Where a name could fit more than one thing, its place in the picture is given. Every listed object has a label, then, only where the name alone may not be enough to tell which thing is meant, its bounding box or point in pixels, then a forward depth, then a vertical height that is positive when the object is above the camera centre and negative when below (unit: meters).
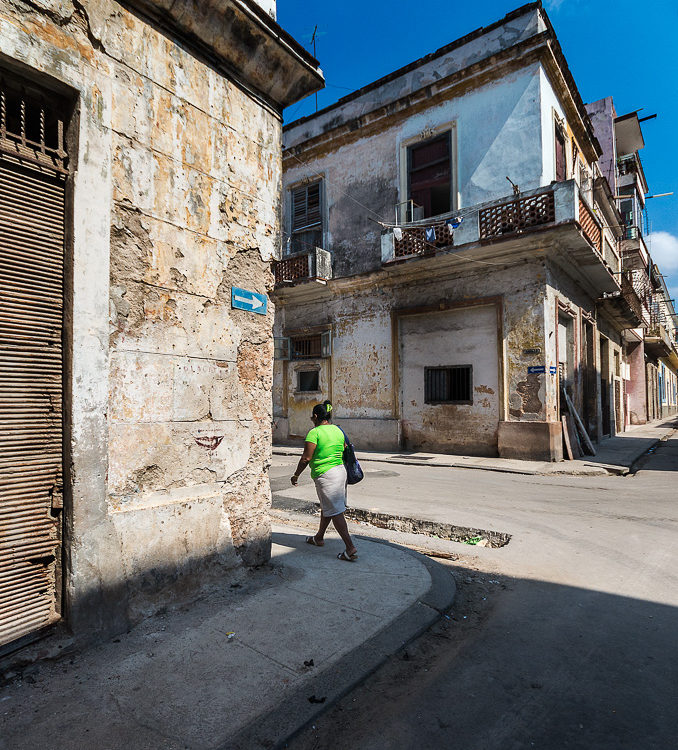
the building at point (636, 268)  19.11 +6.11
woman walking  4.28 -0.73
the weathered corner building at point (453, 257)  11.19 +3.41
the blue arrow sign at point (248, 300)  3.75 +0.73
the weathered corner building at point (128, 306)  2.62 +0.55
